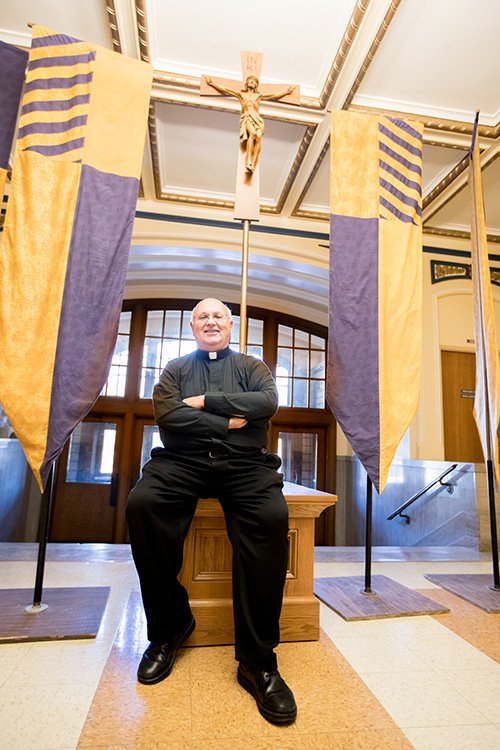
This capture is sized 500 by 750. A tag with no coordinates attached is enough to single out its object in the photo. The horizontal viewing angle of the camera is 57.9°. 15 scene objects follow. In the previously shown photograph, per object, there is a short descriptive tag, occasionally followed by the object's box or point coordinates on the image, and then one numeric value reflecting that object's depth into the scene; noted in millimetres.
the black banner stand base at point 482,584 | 2229
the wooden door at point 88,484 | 5844
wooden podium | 1682
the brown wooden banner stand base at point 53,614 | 1669
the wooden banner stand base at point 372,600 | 2000
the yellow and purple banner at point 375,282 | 2258
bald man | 1408
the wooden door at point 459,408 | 5238
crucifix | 2338
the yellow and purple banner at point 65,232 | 1885
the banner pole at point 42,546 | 1883
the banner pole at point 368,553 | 2246
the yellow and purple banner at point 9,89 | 2129
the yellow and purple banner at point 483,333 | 2465
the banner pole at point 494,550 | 2418
